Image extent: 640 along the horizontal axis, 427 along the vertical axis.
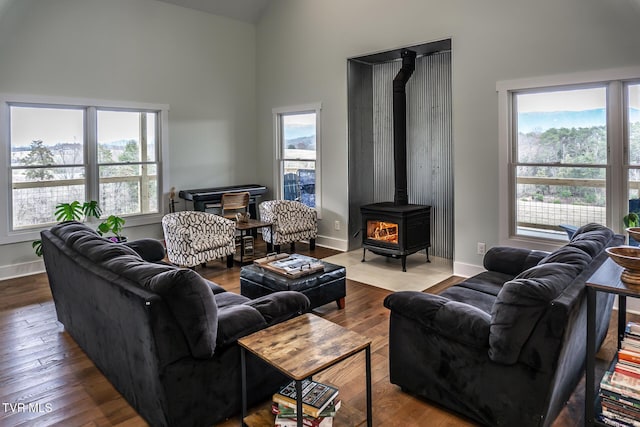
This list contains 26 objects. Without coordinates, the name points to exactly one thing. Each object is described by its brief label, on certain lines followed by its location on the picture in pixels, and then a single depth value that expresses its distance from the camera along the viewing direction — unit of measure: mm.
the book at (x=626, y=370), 2080
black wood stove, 5363
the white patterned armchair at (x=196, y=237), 5156
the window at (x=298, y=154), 6789
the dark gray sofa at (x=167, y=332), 2121
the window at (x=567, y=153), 3936
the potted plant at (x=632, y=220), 3829
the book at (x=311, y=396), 2006
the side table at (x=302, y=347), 1893
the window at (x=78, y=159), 5293
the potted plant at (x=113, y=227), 5363
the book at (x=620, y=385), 2018
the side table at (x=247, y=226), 5777
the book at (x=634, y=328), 2243
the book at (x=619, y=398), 2016
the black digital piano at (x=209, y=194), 6480
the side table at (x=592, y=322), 2027
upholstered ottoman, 3721
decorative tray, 3826
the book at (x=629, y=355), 2115
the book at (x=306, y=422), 1992
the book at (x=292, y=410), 2031
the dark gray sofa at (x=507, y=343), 2016
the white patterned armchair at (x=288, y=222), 6074
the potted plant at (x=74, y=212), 5320
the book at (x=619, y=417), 2019
